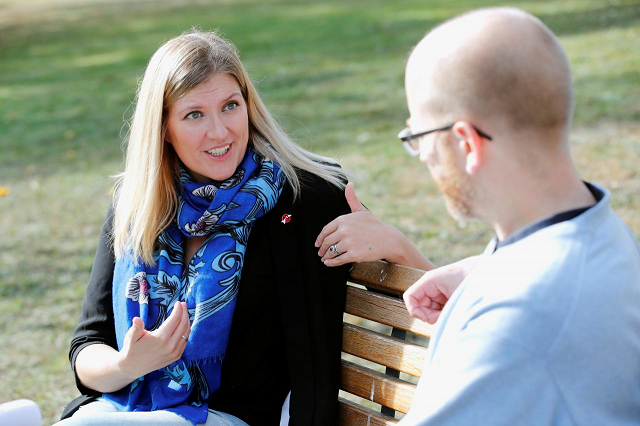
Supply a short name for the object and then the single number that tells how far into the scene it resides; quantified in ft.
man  4.85
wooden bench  8.07
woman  8.33
